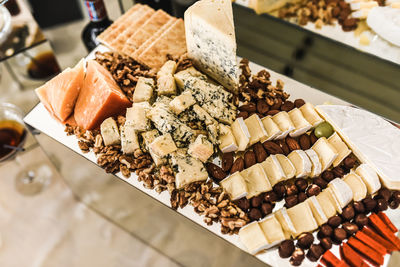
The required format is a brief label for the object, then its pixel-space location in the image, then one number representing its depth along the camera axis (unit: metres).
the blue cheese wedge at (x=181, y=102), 1.05
